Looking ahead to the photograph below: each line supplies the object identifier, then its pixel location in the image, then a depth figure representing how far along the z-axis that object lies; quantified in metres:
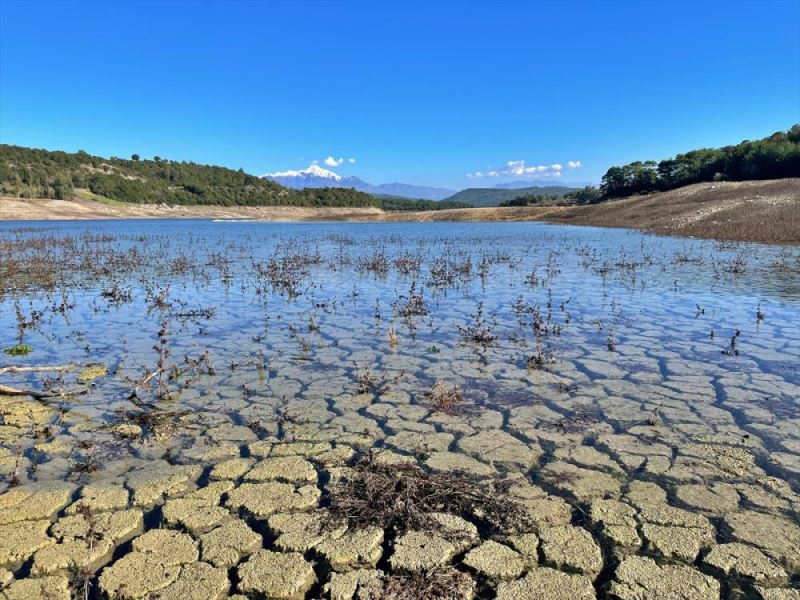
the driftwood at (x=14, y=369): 6.95
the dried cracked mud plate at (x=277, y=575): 3.78
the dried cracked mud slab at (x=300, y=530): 4.30
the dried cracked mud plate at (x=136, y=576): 3.76
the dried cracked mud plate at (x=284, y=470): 5.39
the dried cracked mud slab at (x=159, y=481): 5.06
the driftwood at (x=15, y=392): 7.39
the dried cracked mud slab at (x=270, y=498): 4.85
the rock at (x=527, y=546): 4.07
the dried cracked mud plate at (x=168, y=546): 4.15
